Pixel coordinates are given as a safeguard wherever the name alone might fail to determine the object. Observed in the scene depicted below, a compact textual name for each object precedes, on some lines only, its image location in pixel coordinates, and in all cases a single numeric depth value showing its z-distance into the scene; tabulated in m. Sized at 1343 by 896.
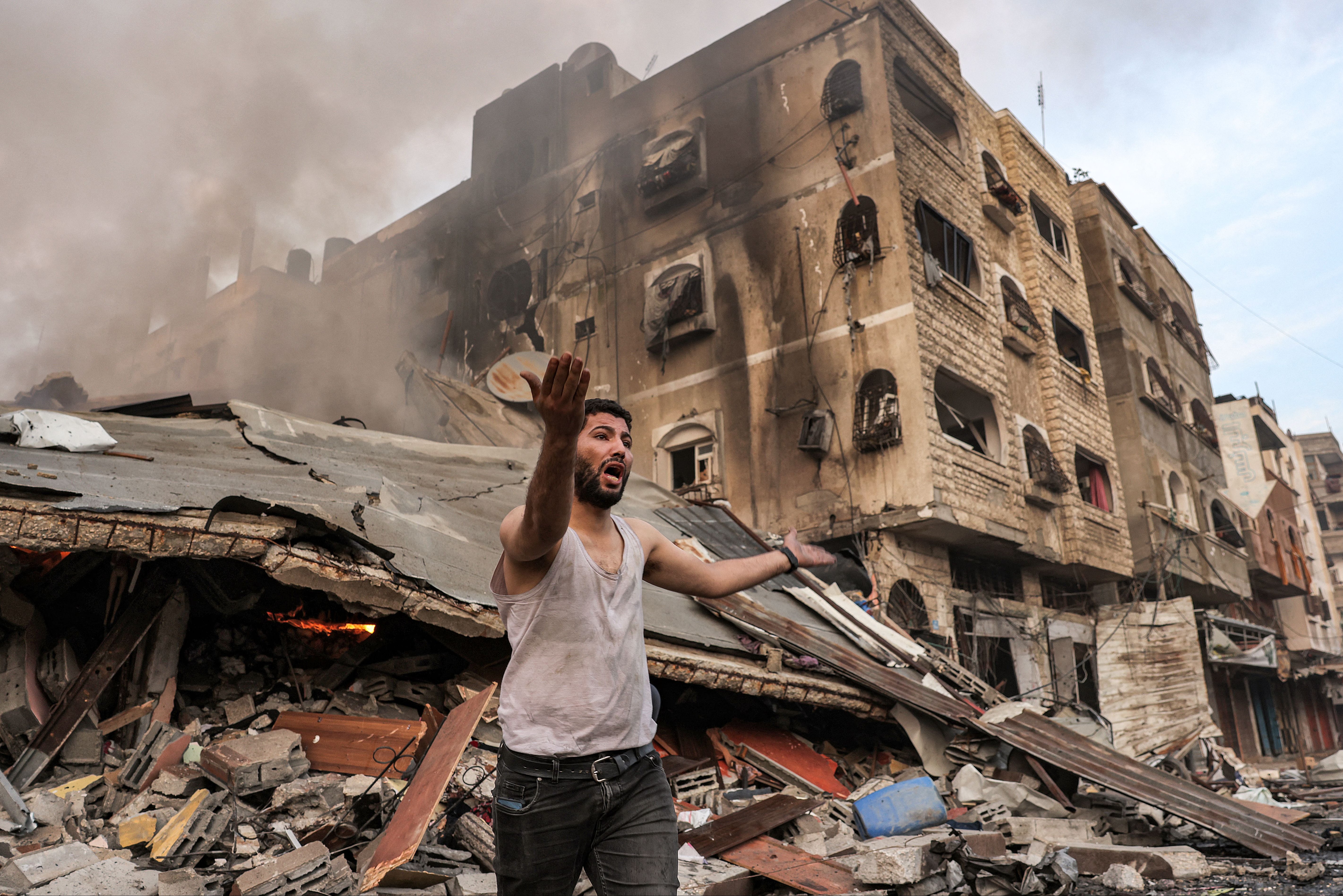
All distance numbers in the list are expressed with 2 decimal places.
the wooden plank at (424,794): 3.51
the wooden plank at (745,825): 4.88
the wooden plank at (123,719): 4.77
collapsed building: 4.90
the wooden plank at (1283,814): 6.69
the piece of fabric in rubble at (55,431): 5.16
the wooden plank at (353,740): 4.86
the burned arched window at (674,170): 15.91
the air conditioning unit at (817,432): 12.81
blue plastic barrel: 5.78
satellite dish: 14.42
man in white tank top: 1.94
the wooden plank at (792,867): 4.52
